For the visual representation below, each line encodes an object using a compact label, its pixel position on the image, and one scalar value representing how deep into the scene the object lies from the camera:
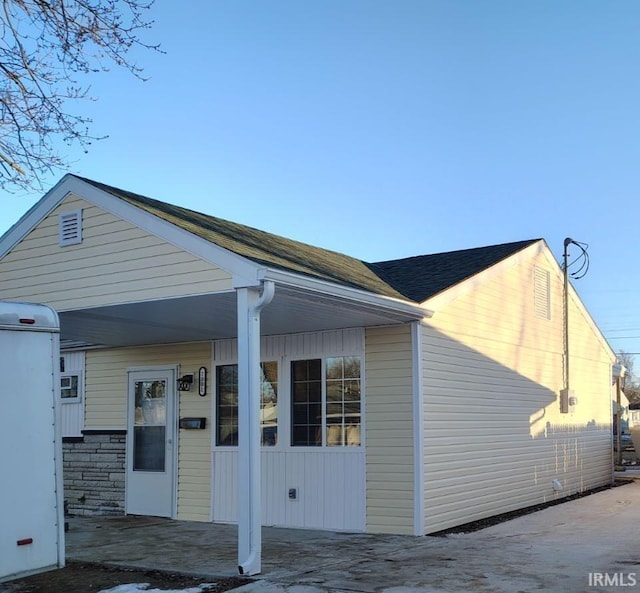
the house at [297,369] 8.40
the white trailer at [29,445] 5.57
